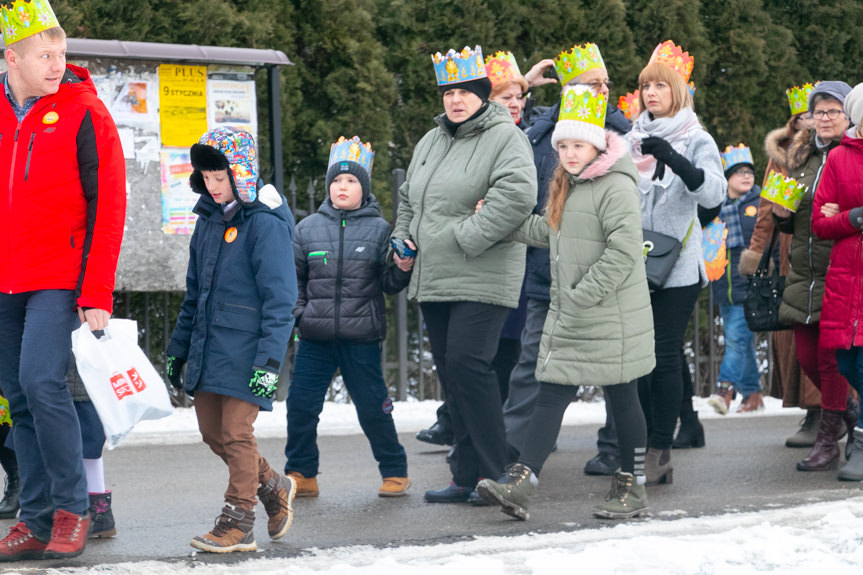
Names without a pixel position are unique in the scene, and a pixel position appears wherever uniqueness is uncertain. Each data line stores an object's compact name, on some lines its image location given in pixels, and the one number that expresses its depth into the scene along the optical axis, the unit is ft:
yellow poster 57.47
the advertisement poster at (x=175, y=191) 57.52
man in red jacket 31.58
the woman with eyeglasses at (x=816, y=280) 46.14
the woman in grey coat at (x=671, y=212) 43.19
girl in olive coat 36.86
